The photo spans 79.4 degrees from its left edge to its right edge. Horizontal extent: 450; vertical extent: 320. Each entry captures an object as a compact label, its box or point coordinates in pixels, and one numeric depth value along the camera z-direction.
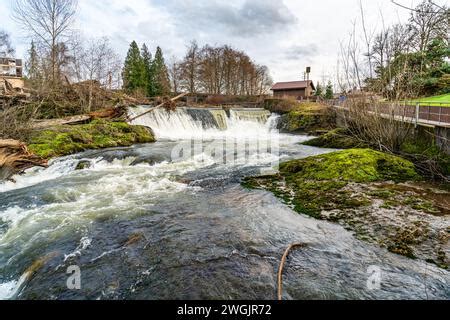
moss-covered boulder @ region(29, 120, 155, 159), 11.19
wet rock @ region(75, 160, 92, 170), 9.85
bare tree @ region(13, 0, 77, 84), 19.08
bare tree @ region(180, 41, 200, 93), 49.50
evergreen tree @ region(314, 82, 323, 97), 52.11
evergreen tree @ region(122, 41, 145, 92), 44.44
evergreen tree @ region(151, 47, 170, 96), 46.08
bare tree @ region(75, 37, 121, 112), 21.92
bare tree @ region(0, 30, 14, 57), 39.47
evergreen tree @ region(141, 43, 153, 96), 45.46
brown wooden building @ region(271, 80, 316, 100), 53.91
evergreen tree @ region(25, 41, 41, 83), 18.66
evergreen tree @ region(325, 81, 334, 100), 47.53
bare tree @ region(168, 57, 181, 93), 50.81
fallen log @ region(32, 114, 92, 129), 12.95
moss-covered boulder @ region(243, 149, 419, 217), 5.98
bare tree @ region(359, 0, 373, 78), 9.33
